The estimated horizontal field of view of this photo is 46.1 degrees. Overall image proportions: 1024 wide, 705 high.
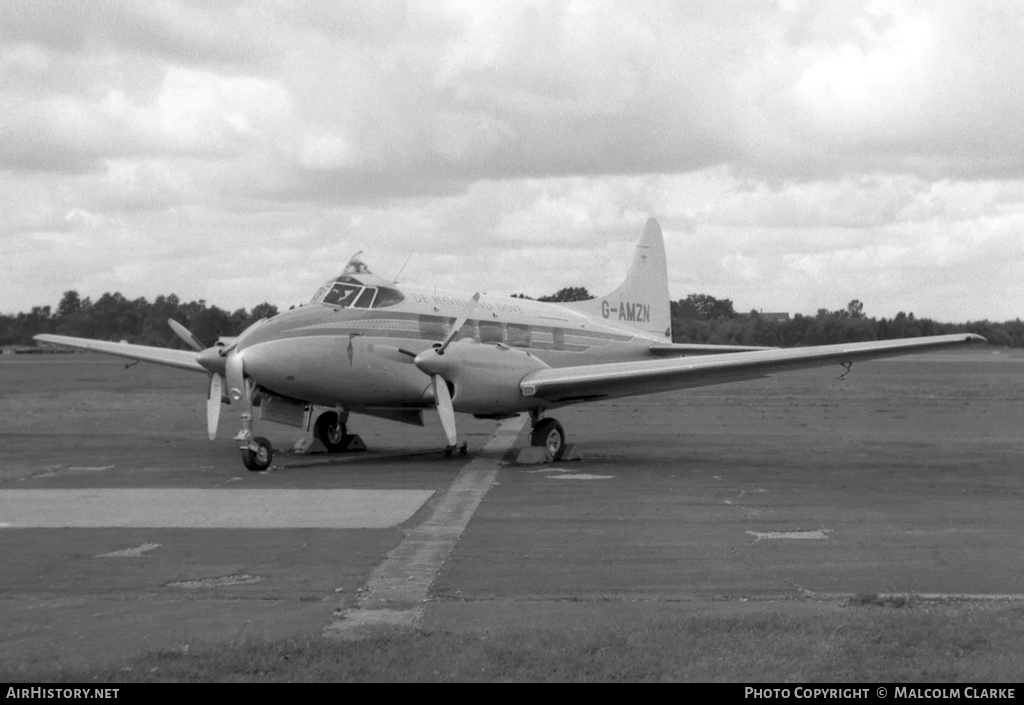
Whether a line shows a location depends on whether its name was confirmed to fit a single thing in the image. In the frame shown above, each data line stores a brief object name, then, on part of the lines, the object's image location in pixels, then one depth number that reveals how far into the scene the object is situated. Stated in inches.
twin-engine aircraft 814.5
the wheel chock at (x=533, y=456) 855.7
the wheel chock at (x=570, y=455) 896.0
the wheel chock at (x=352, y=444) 962.7
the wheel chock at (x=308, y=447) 940.0
